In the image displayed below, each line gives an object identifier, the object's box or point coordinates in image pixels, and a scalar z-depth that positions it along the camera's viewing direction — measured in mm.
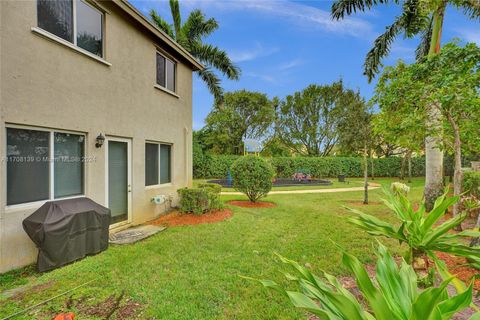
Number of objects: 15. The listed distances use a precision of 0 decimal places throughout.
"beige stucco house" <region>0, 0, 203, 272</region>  4348
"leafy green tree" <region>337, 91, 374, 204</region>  13561
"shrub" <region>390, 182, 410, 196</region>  10055
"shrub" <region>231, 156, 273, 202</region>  10352
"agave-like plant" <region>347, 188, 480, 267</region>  2941
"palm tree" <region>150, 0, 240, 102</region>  15906
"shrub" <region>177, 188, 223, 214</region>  8414
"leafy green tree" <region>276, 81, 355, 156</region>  32344
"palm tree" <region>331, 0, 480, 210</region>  6777
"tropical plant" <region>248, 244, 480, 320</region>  1538
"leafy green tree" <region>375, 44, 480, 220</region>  5242
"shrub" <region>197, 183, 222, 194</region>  9656
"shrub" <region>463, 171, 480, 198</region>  8172
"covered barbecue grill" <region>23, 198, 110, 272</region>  4234
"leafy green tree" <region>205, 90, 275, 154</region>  28781
